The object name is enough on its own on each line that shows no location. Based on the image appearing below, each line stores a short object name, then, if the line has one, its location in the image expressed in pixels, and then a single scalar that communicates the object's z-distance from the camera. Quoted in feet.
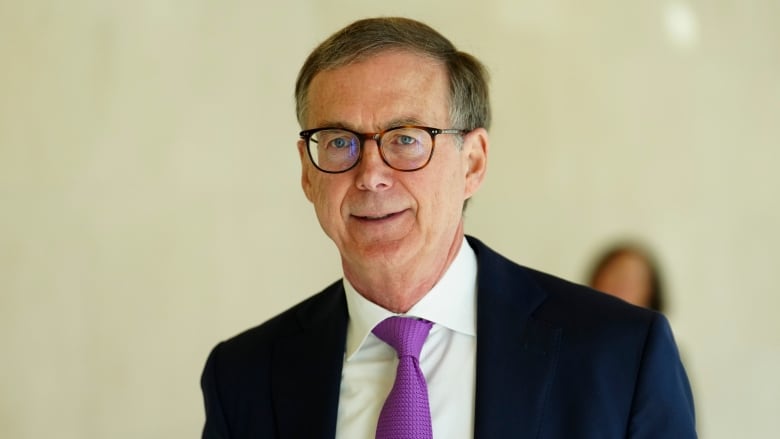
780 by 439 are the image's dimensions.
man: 10.91
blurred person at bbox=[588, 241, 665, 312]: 17.26
